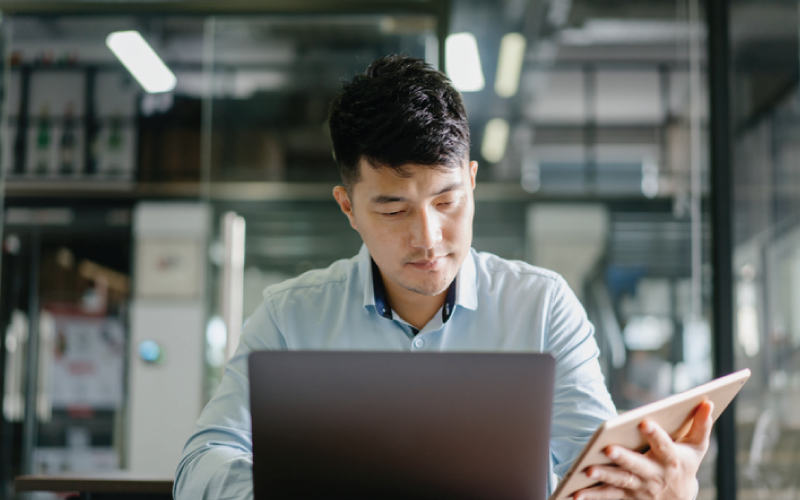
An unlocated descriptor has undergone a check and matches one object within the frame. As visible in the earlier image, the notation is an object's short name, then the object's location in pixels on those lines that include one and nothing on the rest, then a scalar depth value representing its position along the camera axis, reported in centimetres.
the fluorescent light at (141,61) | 314
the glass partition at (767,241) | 237
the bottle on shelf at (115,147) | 372
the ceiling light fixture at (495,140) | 413
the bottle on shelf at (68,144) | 368
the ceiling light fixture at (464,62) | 277
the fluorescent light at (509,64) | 401
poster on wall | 381
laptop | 74
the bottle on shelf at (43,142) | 358
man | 110
